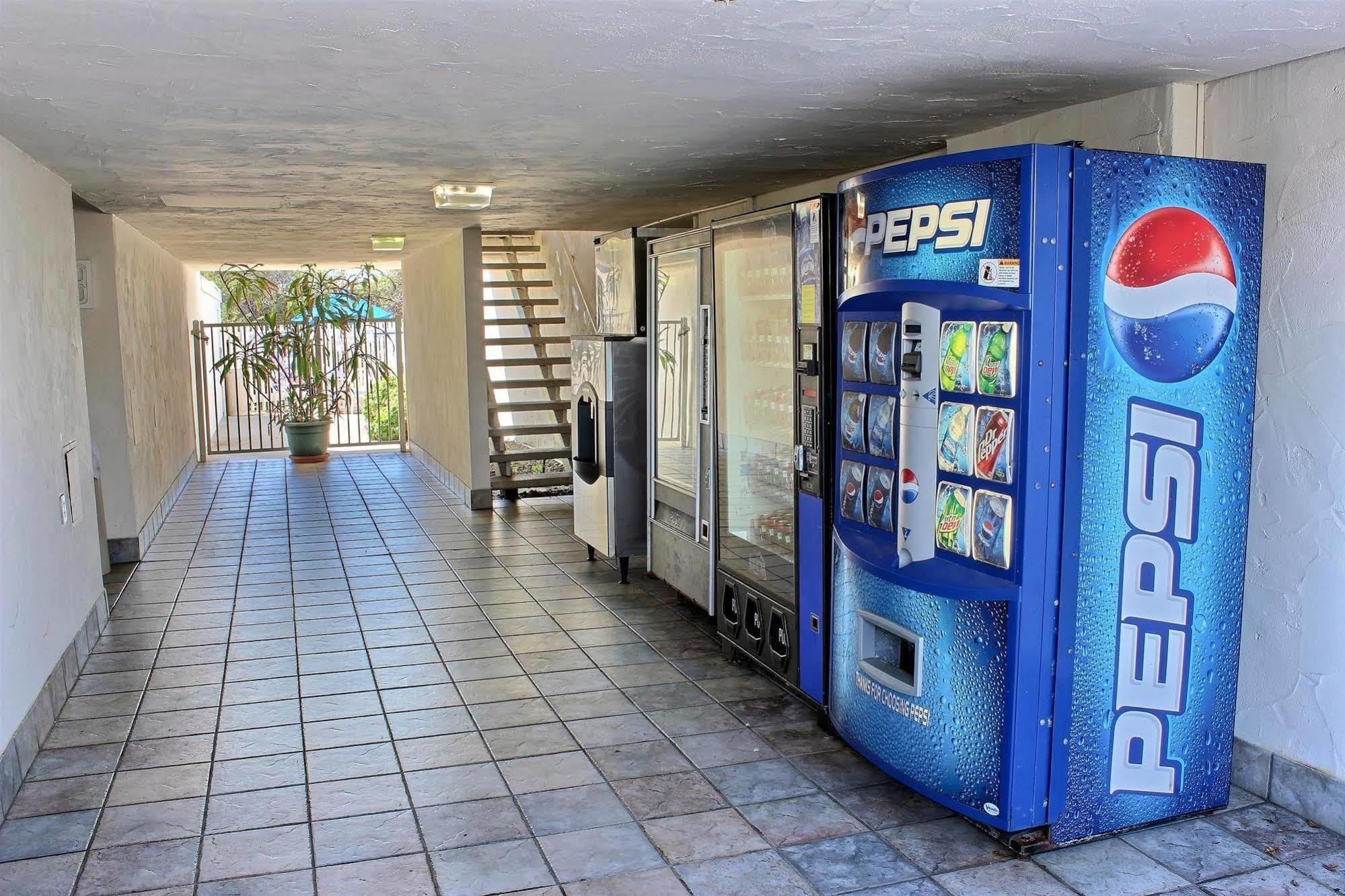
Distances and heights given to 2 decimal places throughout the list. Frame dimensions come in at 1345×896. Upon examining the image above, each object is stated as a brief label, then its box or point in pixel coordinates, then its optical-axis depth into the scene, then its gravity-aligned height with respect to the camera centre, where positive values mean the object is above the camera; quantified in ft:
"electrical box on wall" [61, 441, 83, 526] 14.39 -2.06
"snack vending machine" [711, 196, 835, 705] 11.89 -1.24
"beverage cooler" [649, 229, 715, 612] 14.98 -1.18
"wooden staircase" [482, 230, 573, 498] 28.86 -0.86
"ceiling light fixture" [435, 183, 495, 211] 17.52 +2.50
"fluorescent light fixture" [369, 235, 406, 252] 27.27 +2.65
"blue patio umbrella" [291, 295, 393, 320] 38.70 +1.41
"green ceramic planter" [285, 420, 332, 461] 36.37 -3.32
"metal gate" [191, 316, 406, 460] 37.86 -2.15
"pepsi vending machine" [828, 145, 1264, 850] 8.89 -1.23
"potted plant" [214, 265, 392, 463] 36.78 -0.19
